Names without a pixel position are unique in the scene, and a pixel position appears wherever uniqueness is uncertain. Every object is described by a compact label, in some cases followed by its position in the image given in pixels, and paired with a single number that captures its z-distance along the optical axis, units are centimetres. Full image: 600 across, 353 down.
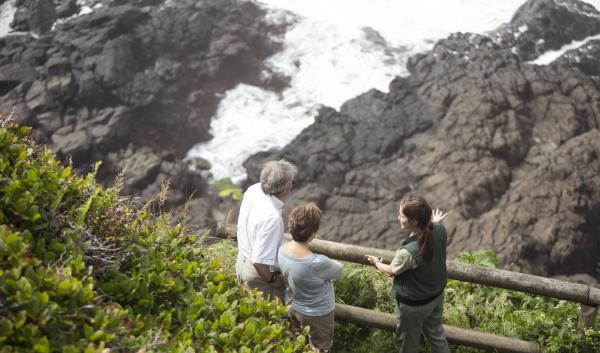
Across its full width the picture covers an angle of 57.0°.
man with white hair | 441
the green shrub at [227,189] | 2219
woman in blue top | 427
